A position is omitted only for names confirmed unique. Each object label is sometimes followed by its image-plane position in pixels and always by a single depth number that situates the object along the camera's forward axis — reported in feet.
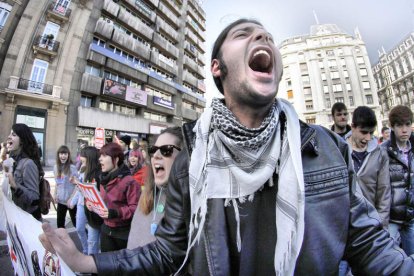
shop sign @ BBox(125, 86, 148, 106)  71.05
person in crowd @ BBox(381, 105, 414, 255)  7.95
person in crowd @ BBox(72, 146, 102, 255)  10.89
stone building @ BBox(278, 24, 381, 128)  147.75
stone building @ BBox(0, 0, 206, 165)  53.11
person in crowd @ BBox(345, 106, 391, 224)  7.77
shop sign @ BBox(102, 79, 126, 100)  64.39
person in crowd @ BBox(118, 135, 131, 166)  21.47
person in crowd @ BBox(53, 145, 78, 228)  14.35
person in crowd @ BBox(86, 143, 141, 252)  9.00
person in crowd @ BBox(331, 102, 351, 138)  12.50
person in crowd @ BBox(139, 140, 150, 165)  17.74
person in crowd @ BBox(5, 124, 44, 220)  8.95
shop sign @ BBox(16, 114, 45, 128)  52.03
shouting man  2.92
